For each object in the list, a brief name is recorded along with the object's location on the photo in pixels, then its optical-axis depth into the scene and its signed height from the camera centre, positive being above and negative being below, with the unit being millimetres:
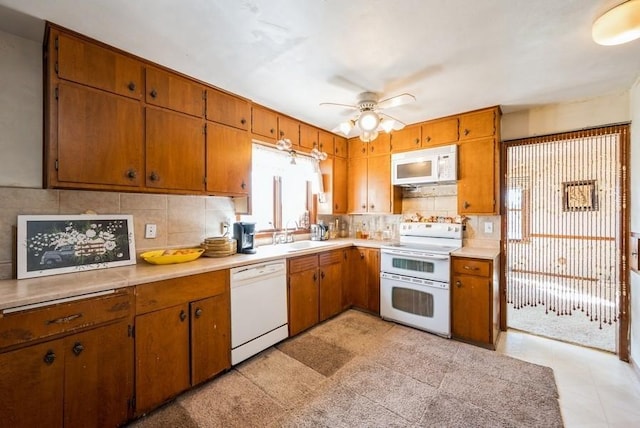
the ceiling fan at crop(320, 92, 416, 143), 2262 +856
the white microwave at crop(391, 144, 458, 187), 3041 +588
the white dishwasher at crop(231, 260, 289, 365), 2201 -858
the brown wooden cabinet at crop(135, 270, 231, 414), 1676 -862
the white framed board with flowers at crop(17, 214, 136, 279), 1649 -200
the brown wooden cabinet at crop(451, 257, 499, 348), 2559 -894
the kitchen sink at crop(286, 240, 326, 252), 2891 -386
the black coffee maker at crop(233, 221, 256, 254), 2602 -220
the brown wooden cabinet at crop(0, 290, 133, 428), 1263 -826
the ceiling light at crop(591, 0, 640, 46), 1380 +1047
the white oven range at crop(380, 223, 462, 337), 2760 -731
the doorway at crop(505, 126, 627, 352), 2502 -185
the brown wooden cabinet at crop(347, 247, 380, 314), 3311 -851
